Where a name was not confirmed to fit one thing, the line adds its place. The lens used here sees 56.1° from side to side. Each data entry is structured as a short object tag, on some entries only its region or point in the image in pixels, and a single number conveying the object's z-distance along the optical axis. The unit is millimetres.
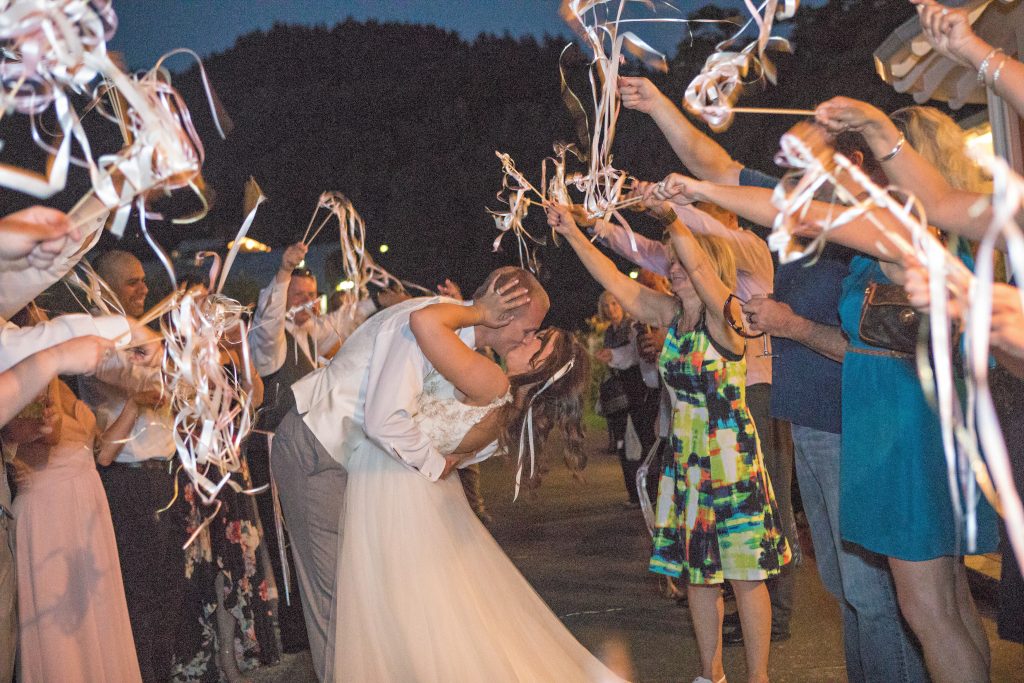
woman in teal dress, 3098
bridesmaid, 3701
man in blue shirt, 3605
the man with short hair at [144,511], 4719
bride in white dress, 3539
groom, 3727
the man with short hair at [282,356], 5633
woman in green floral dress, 4336
